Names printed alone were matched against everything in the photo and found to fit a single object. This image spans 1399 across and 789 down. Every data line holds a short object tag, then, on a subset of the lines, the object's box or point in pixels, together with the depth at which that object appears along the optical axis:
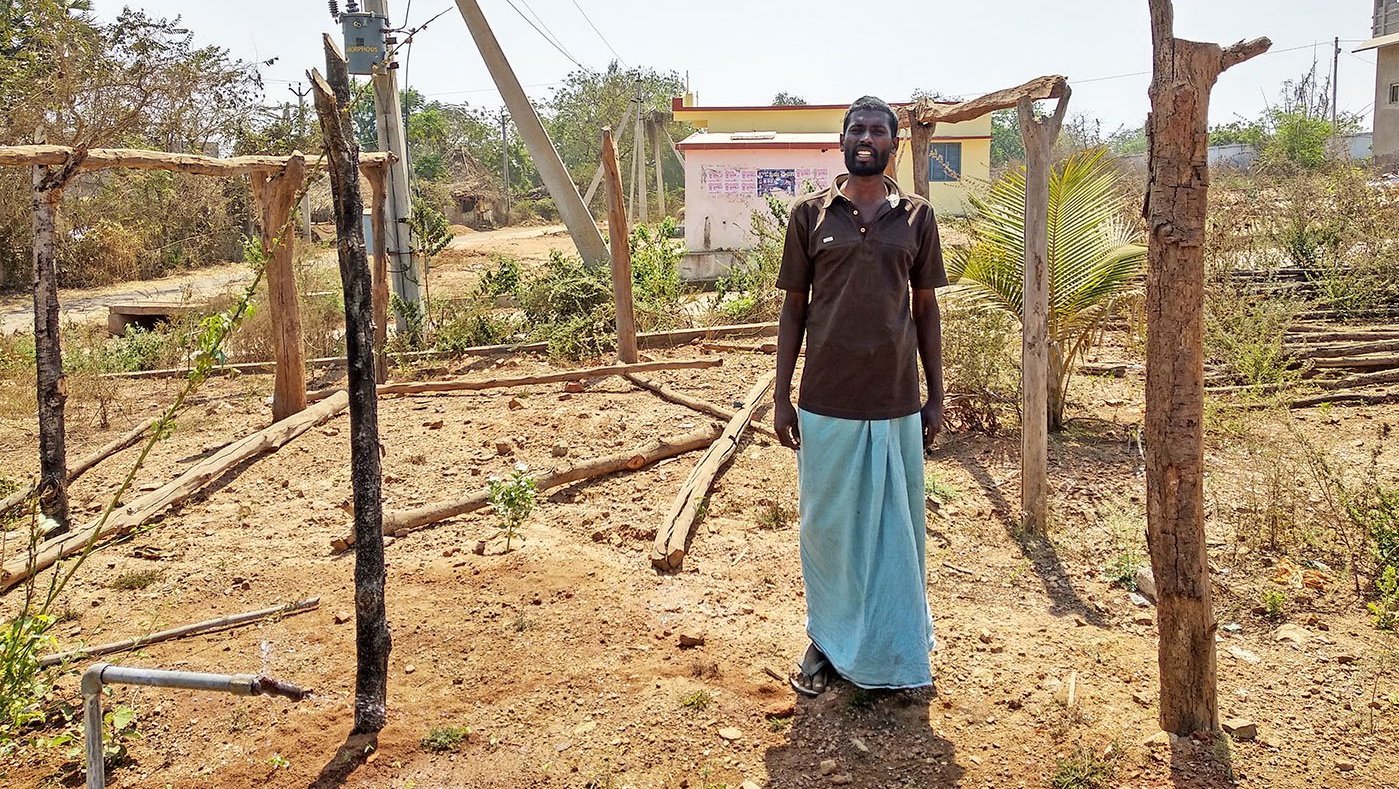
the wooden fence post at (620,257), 8.98
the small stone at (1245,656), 3.57
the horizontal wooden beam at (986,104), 4.66
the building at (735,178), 16.61
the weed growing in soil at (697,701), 3.33
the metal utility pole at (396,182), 10.38
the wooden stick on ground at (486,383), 8.26
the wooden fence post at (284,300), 7.39
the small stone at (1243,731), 2.99
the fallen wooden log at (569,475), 5.19
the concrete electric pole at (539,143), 12.21
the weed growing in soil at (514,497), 4.78
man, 3.09
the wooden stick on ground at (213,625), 3.72
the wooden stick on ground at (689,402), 6.82
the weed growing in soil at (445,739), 3.16
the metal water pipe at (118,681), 2.25
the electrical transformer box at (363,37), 10.15
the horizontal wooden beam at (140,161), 5.25
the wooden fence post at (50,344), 5.16
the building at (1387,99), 24.58
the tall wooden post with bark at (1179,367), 2.66
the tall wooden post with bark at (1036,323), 4.77
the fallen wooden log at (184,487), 4.78
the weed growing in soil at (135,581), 4.63
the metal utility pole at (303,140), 20.19
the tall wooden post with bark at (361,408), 2.94
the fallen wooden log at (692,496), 4.60
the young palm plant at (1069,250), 5.96
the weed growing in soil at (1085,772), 2.85
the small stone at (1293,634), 3.72
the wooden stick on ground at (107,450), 6.44
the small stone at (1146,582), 4.30
